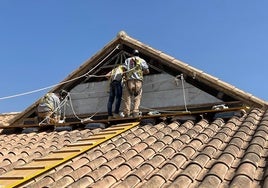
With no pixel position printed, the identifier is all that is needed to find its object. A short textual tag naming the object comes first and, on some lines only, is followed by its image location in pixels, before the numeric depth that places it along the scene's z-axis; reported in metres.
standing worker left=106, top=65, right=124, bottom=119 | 9.92
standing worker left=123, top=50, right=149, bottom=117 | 9.71
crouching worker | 10.68
